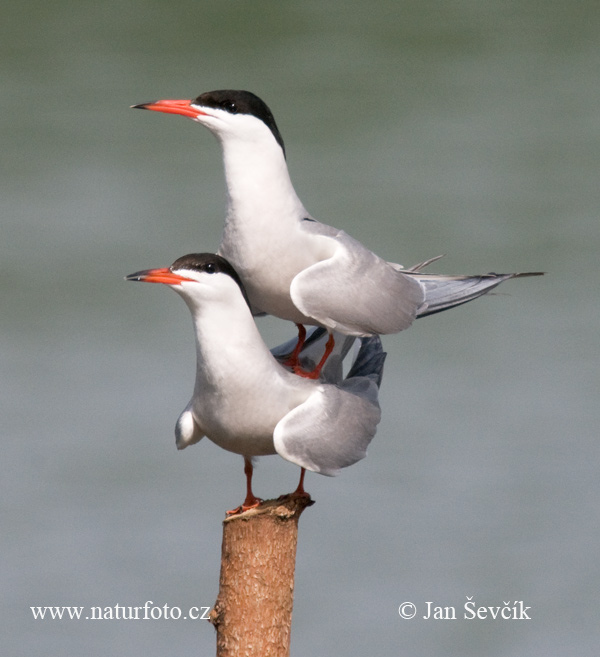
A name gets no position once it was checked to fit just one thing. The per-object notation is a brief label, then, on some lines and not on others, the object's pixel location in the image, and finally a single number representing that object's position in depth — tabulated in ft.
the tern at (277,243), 22.33
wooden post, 23.13
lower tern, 21.49
